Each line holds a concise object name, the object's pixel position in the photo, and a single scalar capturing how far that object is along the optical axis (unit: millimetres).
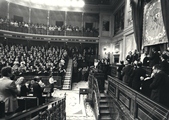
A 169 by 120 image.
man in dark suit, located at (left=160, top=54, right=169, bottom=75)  4212
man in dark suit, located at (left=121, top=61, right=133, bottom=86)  5469
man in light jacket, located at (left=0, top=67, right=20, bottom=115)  2949
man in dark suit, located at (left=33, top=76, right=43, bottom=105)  6305
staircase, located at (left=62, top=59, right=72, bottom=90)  13780
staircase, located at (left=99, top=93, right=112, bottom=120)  6963
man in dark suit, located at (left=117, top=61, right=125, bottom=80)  7145
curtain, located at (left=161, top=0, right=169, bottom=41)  6223
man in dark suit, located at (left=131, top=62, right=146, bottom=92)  4777
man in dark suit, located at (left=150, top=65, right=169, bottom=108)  3402
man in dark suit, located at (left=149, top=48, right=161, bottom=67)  6187
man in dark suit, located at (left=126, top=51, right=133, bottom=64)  8434
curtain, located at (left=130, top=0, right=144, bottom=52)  9605
